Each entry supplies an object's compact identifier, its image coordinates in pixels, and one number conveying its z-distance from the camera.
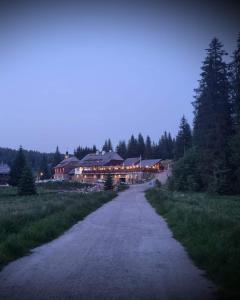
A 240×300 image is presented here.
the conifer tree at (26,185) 59.33
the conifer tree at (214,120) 48.09
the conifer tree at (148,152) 153.27
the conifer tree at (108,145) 197.38
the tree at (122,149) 161.57
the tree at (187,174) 55.38
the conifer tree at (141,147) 159.32
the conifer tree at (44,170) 141.24
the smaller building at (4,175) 127.72
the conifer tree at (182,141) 96.38
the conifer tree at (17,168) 81.34
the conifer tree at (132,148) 159.12
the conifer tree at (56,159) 160.65
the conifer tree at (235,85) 45.16
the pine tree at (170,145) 158.62
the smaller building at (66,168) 139.38
